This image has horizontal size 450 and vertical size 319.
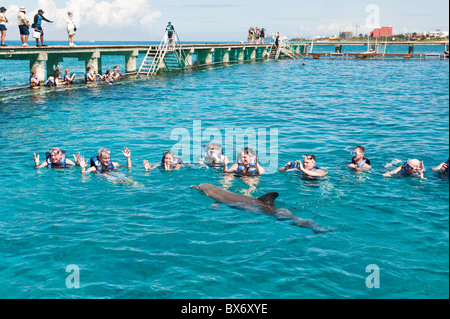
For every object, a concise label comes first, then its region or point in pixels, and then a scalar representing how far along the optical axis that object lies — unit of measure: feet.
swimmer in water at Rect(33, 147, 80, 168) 45.68
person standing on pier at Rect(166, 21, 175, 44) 149.89
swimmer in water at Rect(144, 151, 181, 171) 45.16
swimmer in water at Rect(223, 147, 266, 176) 43.02
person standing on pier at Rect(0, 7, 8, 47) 86.17
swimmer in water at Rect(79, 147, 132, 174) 43.64
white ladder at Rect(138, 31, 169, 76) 148.46
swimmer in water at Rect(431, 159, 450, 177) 42.45
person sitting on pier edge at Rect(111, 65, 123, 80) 132.57
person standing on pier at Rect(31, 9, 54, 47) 93.61
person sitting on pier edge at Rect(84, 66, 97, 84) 123.41
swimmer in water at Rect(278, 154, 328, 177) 42.57
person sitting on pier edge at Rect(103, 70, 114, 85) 121.70
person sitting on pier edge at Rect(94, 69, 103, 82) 125.96
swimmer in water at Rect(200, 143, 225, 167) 47.68
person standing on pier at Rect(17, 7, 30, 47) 90.58
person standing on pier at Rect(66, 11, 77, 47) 106.05
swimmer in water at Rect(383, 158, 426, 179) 42.11
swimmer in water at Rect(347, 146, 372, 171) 44.57
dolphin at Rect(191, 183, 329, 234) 32.32
